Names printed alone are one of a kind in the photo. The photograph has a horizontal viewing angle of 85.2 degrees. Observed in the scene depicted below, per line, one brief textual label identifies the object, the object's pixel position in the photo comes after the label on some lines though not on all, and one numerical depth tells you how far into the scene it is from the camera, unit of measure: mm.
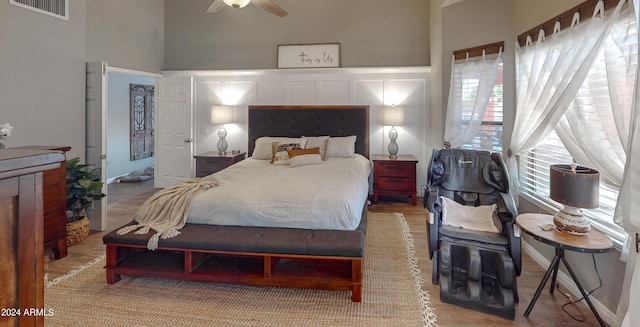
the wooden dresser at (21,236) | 680
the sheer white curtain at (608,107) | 2045
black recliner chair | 2469
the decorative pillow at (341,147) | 5219
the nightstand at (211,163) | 5539
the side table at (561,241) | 2049
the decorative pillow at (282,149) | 4914
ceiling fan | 3258
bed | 2562
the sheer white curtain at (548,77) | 2410
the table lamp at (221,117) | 5855
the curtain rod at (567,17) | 2370
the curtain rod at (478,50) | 3927
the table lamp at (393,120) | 5383
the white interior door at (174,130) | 6102
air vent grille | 3479
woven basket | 3621
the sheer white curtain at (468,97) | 4062
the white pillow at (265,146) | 5277
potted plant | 3643
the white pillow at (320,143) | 5230
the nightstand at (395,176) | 5220
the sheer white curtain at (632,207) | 1688
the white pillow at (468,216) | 2934
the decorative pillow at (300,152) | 4810
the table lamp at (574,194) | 2125
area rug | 2334
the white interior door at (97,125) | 4117
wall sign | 5746
